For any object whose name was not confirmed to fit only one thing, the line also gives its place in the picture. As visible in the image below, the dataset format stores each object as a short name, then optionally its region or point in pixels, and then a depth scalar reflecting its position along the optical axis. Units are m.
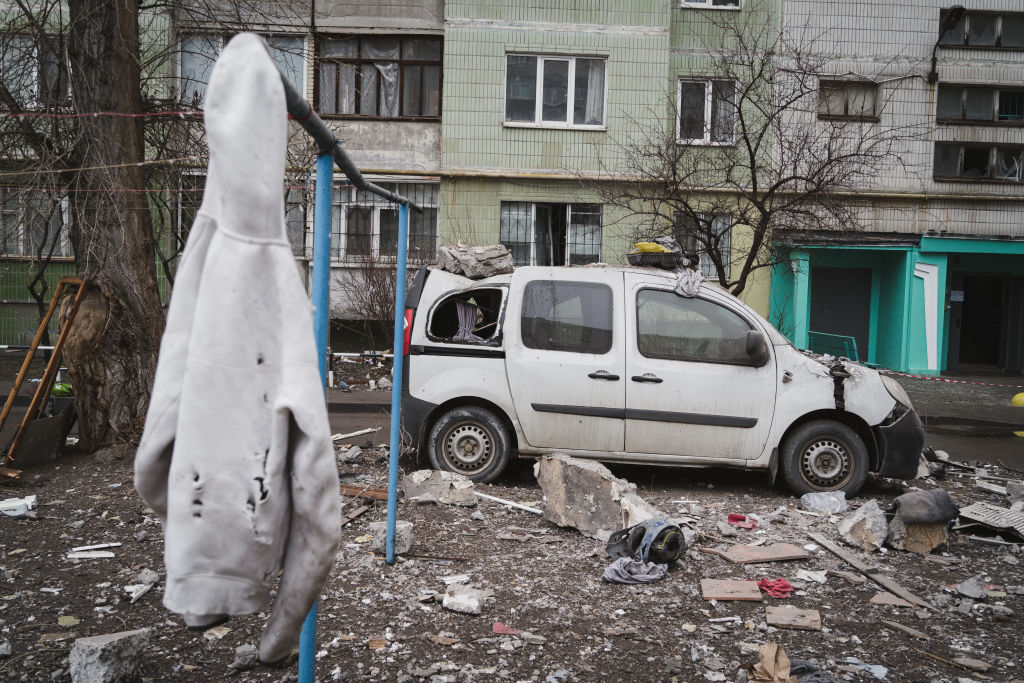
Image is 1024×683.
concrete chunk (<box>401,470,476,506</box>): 6.39
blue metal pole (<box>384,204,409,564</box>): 4.98
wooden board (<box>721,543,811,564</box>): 5.38
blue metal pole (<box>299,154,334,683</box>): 2.66
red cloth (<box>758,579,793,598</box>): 4.86
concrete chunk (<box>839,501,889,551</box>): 5.71
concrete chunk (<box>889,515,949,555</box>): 5.74
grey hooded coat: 1.87
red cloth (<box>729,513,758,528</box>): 6.12
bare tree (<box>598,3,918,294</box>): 10.49
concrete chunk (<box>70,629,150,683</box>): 3.45
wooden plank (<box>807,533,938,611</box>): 4.89
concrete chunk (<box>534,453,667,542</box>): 5.66
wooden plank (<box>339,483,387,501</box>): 6.45
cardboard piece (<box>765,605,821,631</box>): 4.41
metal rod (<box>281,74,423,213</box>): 2.25
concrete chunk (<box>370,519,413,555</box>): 5.25
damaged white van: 7.00
